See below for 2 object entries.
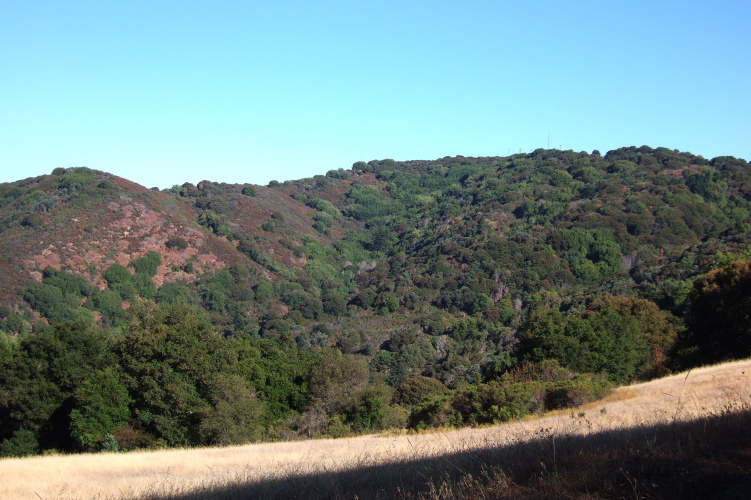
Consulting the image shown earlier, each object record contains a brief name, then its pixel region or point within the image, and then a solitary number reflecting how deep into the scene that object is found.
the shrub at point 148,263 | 107.31
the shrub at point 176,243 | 116.00
